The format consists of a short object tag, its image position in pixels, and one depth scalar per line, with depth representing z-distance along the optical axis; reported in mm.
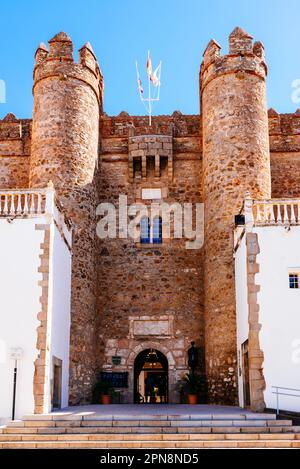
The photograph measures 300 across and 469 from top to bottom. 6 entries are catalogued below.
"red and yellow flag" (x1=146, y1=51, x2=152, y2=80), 24703
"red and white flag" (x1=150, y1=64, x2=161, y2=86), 24906
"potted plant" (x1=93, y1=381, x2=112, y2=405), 21703
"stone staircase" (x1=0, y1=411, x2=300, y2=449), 12609
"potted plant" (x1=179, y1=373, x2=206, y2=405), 21609
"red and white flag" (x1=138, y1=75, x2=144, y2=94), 25297
